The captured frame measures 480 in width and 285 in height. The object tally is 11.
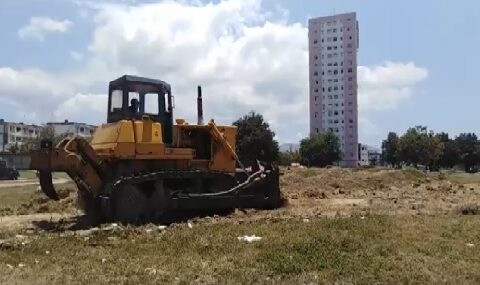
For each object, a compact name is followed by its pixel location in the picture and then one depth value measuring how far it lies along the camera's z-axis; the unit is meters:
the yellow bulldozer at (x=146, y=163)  16.55
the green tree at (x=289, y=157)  101.00
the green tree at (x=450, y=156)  128.38
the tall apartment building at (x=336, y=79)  143.50
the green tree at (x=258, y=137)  80.94
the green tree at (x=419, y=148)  105.25
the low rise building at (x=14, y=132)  156.50
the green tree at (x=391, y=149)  112.01
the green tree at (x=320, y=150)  113.00
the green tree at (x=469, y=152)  130.25
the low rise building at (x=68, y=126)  157.50
